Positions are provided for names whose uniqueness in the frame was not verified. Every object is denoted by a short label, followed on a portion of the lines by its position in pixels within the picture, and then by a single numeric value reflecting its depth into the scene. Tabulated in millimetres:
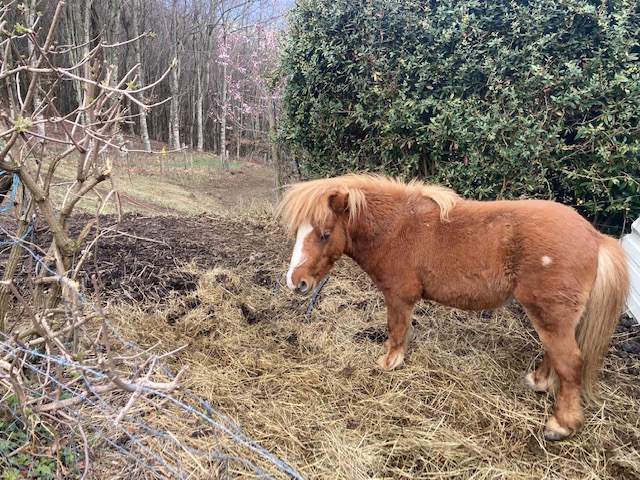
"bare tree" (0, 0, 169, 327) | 1772
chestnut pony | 2264
